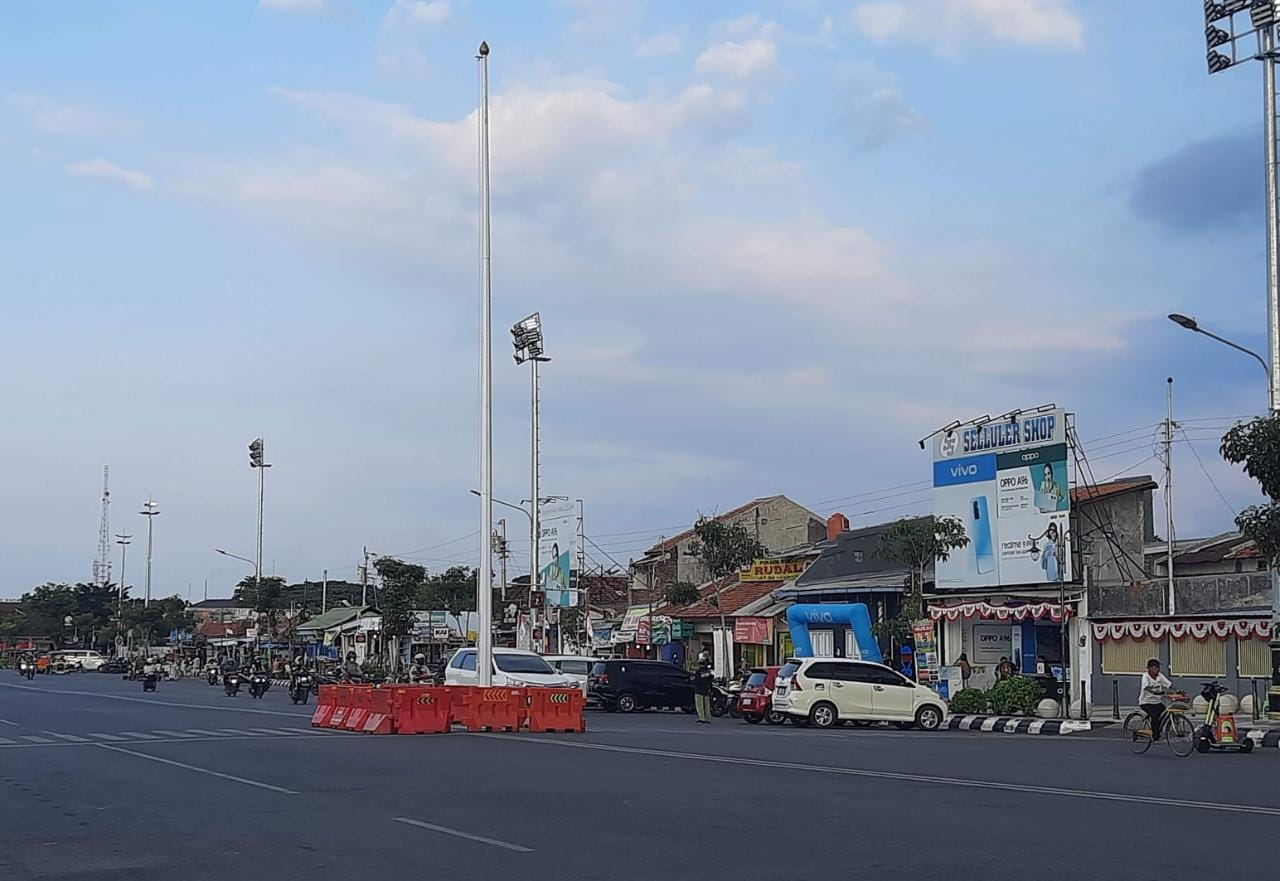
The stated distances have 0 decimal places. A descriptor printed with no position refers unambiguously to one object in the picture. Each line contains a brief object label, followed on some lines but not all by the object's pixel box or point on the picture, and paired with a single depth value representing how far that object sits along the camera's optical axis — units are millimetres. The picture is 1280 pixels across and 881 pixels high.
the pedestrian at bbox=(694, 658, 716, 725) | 39031
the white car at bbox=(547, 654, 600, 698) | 45312
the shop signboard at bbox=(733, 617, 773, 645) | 55312
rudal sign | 57688
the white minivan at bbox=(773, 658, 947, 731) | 34625
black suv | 44938
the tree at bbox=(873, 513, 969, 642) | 42625
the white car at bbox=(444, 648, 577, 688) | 38250
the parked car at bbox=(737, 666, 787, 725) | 37188
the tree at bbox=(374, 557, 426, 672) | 72438
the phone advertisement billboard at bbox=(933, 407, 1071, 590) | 41094
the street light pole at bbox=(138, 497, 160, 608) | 116812
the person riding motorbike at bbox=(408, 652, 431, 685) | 52688
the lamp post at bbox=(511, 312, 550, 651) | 59562
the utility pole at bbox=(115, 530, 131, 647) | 129125
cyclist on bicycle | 25122
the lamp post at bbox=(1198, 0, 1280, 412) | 31812
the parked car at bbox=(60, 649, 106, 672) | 112188
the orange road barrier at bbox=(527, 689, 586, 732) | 29984
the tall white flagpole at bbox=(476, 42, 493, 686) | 31922
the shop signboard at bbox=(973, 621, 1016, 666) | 44406
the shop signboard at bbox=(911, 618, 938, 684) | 41000
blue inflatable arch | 45188
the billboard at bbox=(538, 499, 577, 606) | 61750
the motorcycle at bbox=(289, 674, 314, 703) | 49375
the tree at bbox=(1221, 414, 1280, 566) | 28984
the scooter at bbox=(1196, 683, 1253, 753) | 25062
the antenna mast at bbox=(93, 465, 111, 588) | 153562
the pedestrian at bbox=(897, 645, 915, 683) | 46344
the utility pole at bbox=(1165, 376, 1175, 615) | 38966
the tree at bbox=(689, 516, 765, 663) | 53156
